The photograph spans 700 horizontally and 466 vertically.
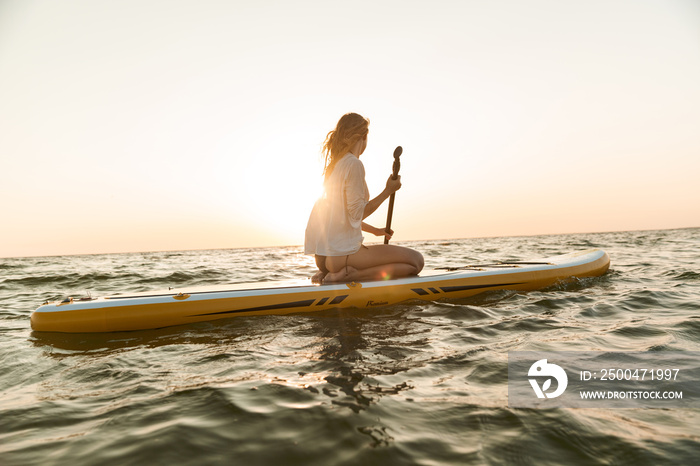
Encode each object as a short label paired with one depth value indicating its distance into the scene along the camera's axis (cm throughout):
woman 387
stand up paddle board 364
